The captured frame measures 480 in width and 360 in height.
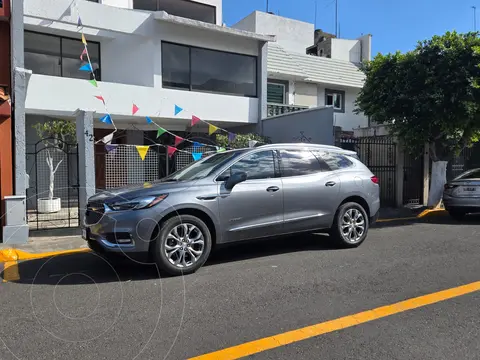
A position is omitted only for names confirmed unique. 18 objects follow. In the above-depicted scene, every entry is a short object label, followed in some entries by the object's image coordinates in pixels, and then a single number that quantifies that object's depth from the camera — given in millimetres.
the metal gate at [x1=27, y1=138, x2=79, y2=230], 10055
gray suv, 5184
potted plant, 10898
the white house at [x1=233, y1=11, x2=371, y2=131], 18359
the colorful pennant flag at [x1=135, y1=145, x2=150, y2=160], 9398
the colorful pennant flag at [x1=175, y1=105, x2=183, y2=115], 12992
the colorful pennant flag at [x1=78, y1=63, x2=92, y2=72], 11016
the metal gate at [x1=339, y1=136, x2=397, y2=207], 13016
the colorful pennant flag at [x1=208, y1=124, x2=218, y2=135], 12044
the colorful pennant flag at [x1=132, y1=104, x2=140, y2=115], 12695
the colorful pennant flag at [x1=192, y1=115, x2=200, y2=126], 12906
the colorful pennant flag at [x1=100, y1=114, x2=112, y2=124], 10438
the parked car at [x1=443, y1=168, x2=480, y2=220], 9789
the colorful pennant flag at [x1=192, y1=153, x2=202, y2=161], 10723
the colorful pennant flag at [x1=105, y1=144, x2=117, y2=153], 9631
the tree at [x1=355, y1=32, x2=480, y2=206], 9953
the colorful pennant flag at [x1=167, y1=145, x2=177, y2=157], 10130
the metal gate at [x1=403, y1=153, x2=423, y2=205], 13227
